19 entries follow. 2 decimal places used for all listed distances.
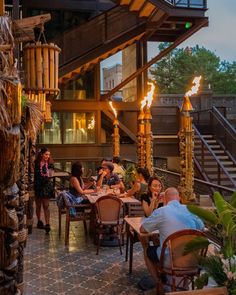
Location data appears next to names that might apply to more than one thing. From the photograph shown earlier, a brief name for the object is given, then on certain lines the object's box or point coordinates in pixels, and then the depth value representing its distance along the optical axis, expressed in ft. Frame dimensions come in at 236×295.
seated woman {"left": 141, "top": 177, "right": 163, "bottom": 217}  14.60
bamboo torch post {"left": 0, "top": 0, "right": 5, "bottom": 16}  8.53
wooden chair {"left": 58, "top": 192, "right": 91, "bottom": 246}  19.05
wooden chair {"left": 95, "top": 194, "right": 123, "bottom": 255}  17.05
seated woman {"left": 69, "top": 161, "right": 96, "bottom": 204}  20.47
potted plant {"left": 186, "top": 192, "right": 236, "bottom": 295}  7.74
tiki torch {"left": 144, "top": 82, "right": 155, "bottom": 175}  21.77
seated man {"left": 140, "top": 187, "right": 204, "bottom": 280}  11.23
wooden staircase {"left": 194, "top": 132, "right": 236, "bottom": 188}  34.20
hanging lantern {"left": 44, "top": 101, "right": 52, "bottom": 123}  27.50
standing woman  21.09
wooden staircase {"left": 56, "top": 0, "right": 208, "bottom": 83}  34.17
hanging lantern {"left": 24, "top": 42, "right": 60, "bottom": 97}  15.17
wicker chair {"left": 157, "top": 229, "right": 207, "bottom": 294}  10.54
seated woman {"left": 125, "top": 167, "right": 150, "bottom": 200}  19.46
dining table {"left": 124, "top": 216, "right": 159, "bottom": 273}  13.87
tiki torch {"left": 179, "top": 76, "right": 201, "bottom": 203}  15.32
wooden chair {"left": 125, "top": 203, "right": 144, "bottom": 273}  14.71
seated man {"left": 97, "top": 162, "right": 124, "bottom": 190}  23.35
